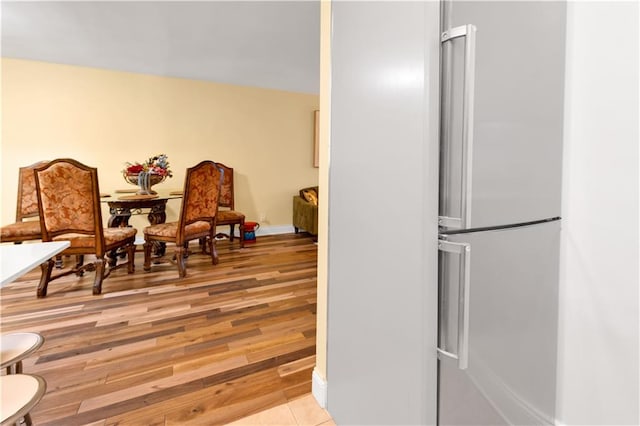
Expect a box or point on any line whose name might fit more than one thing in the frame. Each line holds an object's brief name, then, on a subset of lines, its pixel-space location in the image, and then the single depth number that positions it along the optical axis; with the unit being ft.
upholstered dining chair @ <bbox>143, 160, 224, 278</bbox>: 10.22
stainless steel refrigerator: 2.74
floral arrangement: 11.29
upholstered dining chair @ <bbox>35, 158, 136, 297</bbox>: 8.28
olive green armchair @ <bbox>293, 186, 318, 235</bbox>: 15.44
